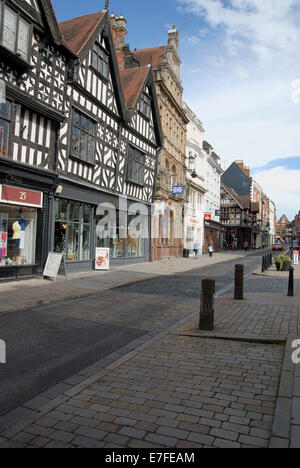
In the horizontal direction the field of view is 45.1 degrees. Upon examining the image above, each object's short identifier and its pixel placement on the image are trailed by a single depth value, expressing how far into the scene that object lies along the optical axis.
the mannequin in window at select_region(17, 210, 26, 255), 13.02
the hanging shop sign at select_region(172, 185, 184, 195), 26.99
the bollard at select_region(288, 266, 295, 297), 10.43
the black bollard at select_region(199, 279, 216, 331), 6.62
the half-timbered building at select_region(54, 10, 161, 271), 15.16
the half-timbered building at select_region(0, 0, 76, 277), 11.53
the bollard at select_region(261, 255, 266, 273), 18.48
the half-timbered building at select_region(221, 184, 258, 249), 58.56
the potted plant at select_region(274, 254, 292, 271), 19.59
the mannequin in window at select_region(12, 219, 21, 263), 12.75
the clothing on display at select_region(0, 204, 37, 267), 12.30
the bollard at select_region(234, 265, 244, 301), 9.77
